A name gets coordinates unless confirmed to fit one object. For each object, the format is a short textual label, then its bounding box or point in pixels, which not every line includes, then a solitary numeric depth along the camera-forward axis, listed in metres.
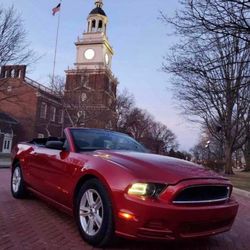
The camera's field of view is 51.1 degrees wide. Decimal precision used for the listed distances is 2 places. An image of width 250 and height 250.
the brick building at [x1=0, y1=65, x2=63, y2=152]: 34.87
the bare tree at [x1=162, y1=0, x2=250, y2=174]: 9.64
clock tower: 29.14
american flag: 32.39
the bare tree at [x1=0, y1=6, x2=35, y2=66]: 18.08
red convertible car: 2.77
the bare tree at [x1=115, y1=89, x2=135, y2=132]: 31.76
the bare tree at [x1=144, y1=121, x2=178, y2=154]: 64.97
